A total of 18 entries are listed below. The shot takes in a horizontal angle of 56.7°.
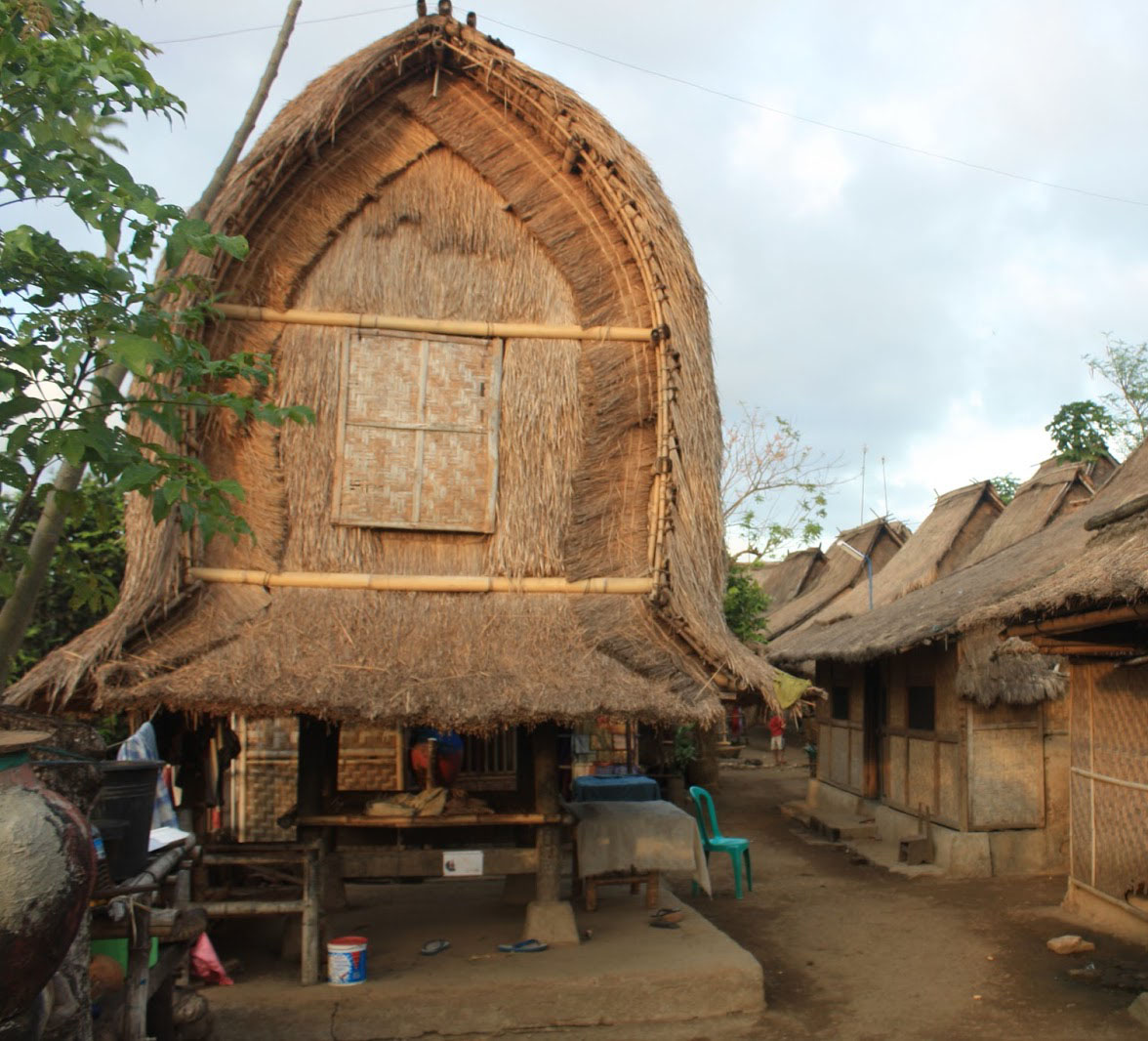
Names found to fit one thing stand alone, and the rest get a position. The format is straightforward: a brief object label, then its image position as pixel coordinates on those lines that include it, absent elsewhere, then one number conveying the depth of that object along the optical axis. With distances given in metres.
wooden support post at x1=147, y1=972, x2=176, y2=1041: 4.94
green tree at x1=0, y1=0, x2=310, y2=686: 3.51
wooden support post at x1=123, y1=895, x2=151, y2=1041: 4.18
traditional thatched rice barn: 6.42
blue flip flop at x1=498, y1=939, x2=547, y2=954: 6.60
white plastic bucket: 6.00
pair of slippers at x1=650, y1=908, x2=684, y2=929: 7.30
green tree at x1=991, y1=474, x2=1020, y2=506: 37.02
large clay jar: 2.81
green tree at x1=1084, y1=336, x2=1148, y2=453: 31.50
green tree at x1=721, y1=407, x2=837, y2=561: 23.36
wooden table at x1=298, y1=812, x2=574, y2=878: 6.68
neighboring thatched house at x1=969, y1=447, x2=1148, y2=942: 6.12
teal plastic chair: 9.85
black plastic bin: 4.35
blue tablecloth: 10.25
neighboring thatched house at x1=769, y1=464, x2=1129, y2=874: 10.70
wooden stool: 7.82
